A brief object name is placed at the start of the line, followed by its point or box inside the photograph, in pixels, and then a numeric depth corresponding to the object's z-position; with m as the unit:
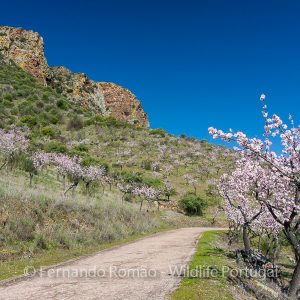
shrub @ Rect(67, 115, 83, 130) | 78.26
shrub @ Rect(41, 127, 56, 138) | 69.11
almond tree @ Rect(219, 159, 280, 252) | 15.35
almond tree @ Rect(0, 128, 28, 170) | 36.53
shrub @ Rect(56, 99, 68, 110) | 87.50
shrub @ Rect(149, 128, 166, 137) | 90.12
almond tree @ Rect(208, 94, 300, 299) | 11.58
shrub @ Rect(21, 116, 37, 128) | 70.38
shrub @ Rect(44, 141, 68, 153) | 55.62
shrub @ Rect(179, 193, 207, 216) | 49.09
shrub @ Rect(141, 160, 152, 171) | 66.12
